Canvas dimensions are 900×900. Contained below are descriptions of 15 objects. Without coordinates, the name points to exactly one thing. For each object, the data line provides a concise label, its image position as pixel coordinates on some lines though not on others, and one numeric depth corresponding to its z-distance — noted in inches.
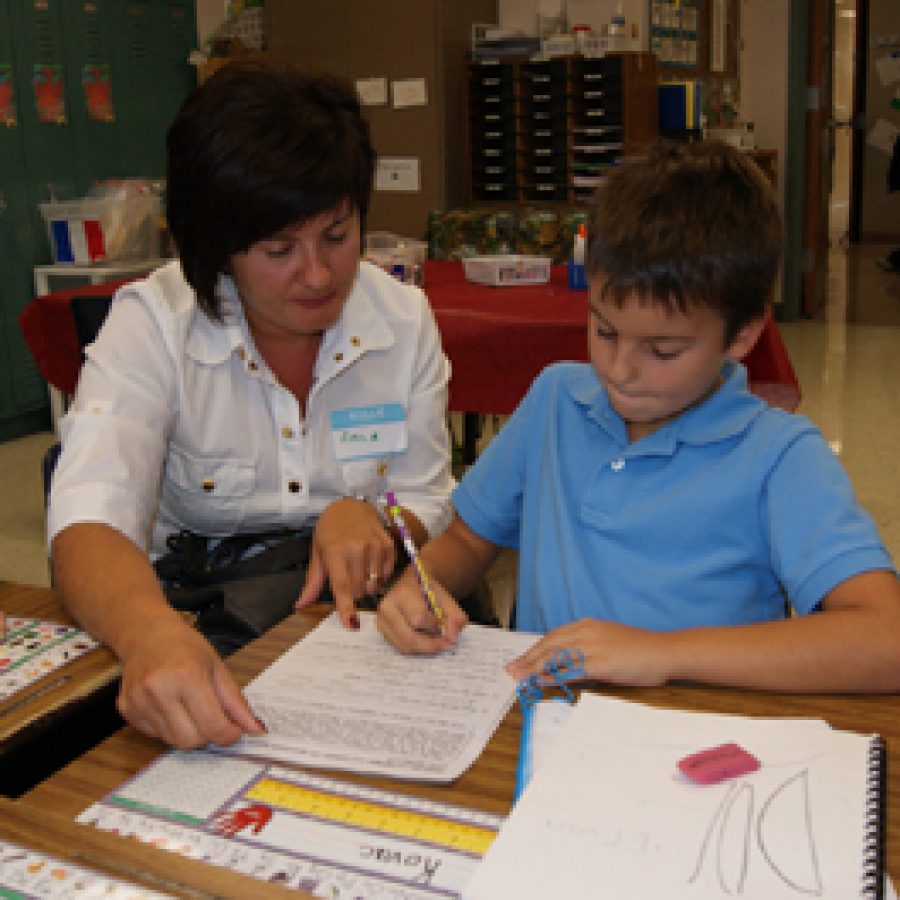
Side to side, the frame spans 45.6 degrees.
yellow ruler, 28.3
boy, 39.4
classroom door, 259.4
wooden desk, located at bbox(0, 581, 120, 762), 34.3
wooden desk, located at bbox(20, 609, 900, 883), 30.2
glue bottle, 119.3
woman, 46.9
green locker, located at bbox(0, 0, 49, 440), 175.2
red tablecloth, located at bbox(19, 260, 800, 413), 105.0
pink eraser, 29.2
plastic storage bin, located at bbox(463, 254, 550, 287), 127.9
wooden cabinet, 202.2
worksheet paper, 32.5
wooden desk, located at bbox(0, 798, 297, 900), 25.6
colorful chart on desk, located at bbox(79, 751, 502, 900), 26.6
